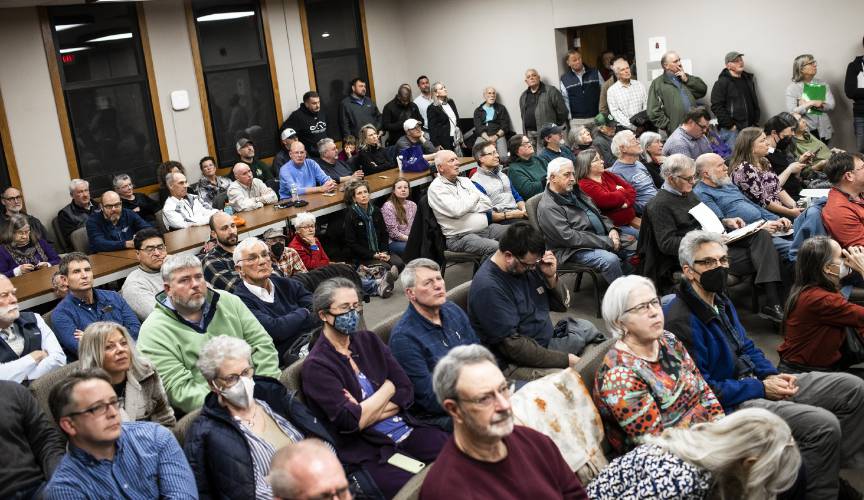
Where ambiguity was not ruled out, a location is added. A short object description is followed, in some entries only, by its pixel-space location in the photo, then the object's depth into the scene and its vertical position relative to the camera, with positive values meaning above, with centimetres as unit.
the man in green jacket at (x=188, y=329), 377 -94
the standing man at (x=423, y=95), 1195 -7
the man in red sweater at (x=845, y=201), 512 -95
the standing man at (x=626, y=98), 1038 -38
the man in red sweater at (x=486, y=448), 246 -104
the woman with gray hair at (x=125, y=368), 351 -96
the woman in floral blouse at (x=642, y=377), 310 -112
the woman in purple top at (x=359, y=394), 326 -112
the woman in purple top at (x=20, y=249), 685 -87
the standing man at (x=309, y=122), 1058 -21
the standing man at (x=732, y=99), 970 -50
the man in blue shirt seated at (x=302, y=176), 853 -70
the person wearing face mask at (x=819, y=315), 397 -122
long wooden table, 557 -90
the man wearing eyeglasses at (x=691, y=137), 777 -69
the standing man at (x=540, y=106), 1108 -38
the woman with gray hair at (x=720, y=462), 262 -122
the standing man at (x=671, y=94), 979 -38
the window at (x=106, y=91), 903 +39
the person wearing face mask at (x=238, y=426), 297 -109
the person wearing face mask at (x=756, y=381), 323 -134
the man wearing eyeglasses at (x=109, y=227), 723 -81
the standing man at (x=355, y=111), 1120 -15
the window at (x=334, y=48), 1142 +69
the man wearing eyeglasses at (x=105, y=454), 280 -106
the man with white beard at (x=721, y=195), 593 -95
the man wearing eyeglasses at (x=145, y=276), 530 -92
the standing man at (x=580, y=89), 1112 -22
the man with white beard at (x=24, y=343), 421 -101
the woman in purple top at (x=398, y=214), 743 -102
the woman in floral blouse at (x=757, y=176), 639 -90
